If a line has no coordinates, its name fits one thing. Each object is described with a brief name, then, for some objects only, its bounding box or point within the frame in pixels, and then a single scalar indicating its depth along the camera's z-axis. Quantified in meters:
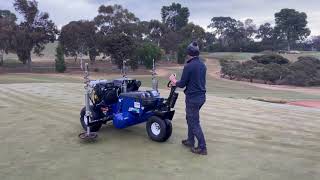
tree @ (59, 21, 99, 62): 27.81
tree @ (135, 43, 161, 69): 27.43
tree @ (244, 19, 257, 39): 66.37
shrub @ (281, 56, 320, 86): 20.55
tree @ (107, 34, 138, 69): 25.12
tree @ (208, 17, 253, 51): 63.12
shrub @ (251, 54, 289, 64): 27.87
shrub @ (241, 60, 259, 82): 22.30
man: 4.33
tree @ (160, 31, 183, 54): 40.05
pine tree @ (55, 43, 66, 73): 24.98
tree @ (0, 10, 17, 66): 25.80
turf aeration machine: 4.76
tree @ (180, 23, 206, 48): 42.86
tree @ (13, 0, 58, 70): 26.02
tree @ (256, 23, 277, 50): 59.32
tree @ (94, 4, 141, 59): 29.15
